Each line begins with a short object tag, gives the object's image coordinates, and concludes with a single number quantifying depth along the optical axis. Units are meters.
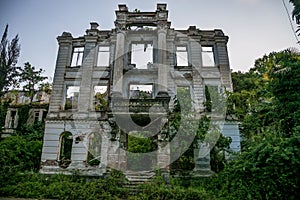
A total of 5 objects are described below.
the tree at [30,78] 26.55
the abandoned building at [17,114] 24.11
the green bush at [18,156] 12.55
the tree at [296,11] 10.28
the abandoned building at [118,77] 17.95
